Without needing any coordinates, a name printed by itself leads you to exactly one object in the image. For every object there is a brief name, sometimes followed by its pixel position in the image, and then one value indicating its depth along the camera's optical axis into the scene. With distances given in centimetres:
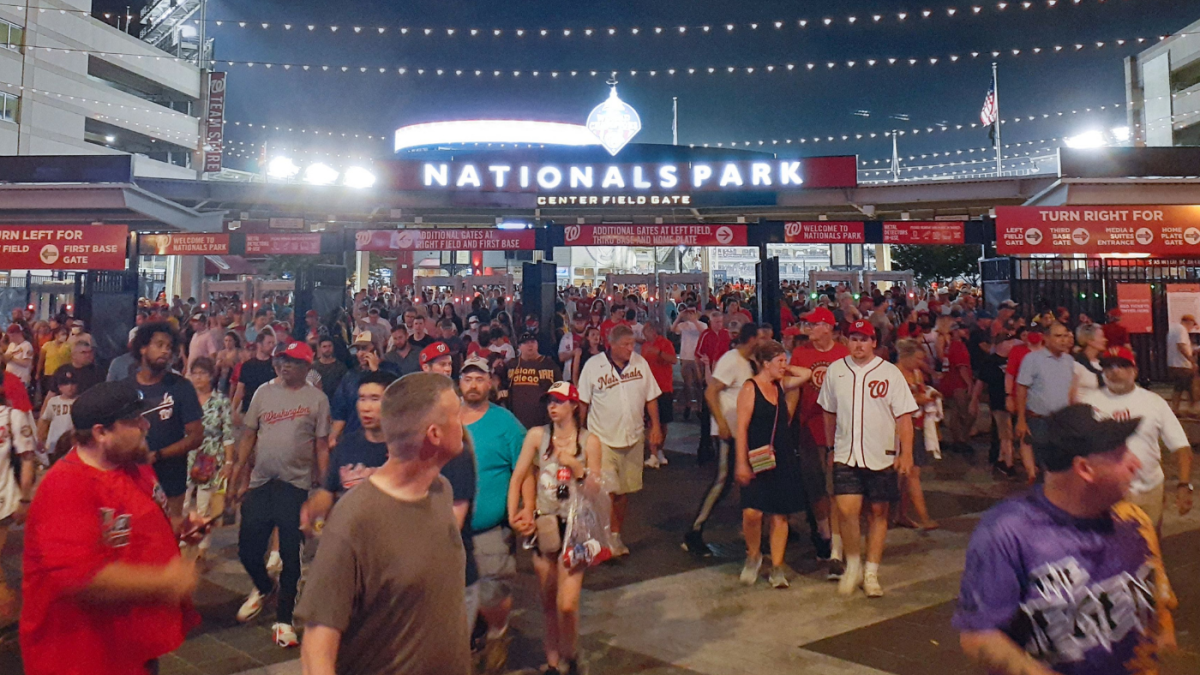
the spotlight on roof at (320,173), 6464
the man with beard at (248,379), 740
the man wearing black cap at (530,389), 691
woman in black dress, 537
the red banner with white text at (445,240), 1573
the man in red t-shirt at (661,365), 934
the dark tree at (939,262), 3997
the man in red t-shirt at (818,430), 607
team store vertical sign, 4703
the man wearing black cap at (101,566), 241
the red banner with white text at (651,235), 1569
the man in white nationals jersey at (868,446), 521
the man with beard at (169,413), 495
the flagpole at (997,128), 2931
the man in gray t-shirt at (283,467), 463
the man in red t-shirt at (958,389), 981
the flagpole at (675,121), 5059
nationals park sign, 2059
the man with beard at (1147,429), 453
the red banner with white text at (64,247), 1333
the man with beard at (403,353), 848
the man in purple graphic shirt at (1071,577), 212
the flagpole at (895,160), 4006
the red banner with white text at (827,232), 1516
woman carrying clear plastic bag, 405
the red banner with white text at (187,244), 1617
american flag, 2988
